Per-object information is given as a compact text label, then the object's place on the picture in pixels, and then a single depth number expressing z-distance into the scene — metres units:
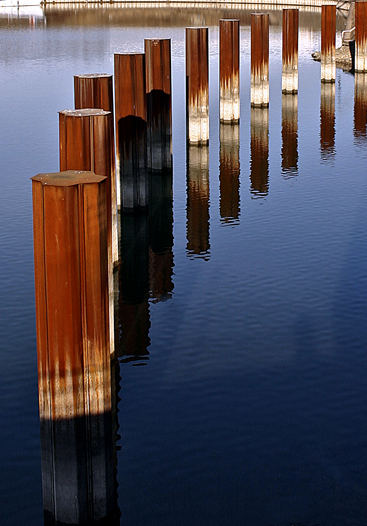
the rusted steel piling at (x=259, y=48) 31.81
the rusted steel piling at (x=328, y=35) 38.00
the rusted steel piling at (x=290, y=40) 34.62
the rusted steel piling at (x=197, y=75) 25.64
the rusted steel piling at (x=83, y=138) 13.67
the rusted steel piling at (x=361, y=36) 39.09
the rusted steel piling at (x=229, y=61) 28.36
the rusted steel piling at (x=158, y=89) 23.38
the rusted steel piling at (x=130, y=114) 19.47
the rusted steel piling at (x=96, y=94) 16.72
